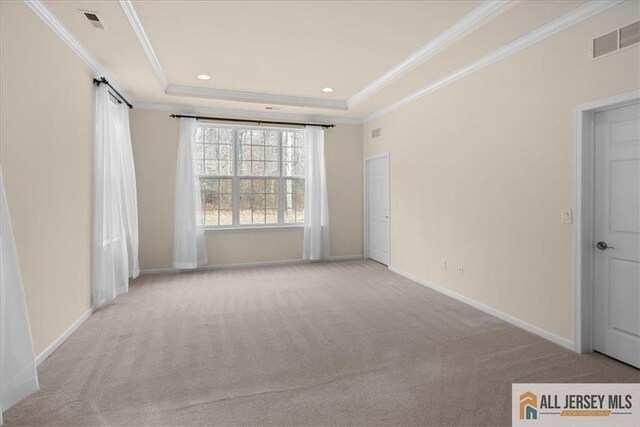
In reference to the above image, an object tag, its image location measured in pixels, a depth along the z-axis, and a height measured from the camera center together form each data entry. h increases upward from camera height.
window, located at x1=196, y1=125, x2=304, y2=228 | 5.95 +0.58
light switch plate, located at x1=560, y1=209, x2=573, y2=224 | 2.82 -0.09
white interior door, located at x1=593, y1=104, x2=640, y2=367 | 2.49 -0.23
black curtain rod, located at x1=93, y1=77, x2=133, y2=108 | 3.80 +1.43
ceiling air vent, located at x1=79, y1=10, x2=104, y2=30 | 2.80 +1.60
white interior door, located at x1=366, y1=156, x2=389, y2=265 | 6.01 -0.01
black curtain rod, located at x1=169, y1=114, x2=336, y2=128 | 5.57 +1.50
